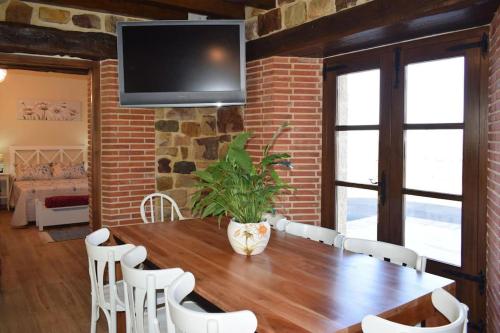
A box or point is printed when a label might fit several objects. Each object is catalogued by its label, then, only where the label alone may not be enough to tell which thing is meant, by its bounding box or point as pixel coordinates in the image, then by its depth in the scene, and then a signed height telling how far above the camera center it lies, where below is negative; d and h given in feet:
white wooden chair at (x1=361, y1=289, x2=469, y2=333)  4.63 -1.89
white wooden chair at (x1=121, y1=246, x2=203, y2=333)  6.59 -2.06
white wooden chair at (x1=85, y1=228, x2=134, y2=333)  8.14 -2.56
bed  22.53 -1.96
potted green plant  8.16 -0.93
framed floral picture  27.54 +2.32
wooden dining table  5.56 -2.03
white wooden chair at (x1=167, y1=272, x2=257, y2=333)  4.98 -1.96
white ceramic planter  8.14 -1.63
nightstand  26.40 -2.42
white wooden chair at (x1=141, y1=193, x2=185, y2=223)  15.46 -2.14
